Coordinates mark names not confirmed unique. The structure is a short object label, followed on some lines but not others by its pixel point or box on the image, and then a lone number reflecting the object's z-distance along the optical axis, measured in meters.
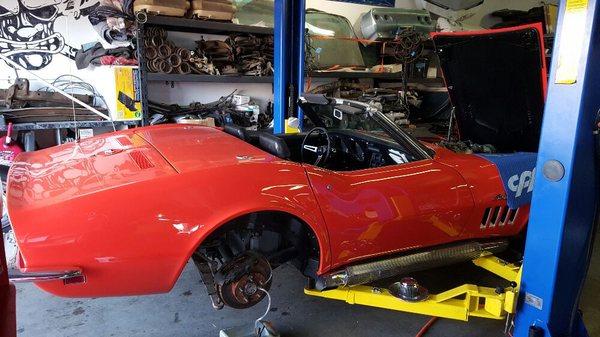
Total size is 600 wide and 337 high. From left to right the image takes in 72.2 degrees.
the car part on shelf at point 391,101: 6.05
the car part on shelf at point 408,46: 6.16
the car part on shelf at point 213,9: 4.50
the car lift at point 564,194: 1.45
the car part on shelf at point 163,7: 4.09
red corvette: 1.59
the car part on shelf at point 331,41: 6.00
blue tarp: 2.68
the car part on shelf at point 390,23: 6.37
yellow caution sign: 1.43
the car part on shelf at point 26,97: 3.74
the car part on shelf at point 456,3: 3.51
